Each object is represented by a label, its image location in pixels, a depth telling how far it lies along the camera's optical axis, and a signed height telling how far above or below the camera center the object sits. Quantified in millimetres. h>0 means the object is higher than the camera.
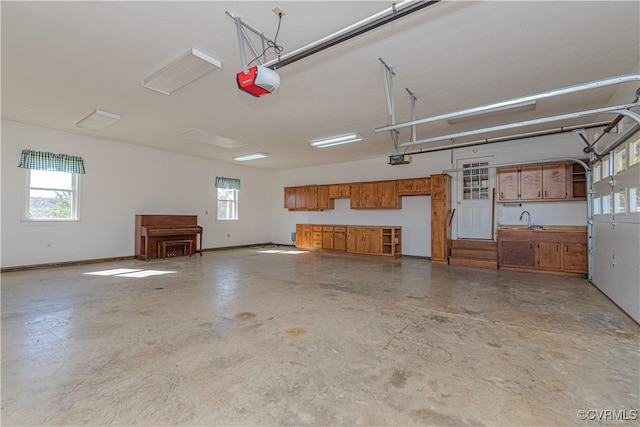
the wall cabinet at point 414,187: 7645 +880
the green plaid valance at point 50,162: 5922 +1179
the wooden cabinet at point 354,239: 8180 -634
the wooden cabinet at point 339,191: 9195 +892
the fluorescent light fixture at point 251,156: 8427 +1855
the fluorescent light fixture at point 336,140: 6583 +1859
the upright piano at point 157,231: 7383 -368
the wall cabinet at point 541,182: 5941 +815
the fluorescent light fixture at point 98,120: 5191 +1836
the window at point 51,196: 6102 +447
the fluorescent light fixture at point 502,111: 4616 +1868
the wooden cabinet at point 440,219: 7113 +9
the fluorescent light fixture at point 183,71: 3295 +1807
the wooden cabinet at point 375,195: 8195 +700
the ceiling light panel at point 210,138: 6332 +1870
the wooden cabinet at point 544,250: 5566 -622
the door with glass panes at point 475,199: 7133 +510
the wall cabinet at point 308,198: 9727 +713
